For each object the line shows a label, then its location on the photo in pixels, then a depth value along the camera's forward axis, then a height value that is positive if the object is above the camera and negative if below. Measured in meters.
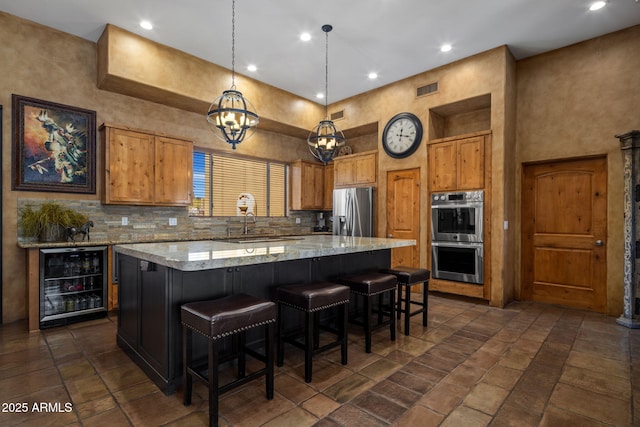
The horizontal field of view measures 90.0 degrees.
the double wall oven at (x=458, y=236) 4.57 -0.34
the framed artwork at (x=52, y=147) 3.79 +0.83
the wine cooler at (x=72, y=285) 3.50 -0.84
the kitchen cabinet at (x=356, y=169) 6.00 +0.87
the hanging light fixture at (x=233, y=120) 3.05 +0.91
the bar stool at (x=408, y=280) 3.31 -0.71
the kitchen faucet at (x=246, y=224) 5.85 -0.20
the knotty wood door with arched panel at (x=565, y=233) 4.21 -0.27
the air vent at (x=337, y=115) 6.49 +2.02
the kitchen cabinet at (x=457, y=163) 4.60 +0.76
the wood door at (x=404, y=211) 5.34 +0.04
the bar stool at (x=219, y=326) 1.79 -0.67
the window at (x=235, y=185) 5.46 +0.54
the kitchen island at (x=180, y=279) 2.17 -0.53
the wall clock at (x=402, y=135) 5.30 +1.35
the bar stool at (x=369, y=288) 2.82 -0.68
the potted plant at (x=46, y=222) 3.67 -0.10
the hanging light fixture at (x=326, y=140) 3.80 +0.89
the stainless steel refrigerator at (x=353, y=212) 5.82 +0.03
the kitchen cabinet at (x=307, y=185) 6.61 +0.60
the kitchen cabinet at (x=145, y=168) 4.19 +0.64
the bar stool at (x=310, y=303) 2.33 -0.68
